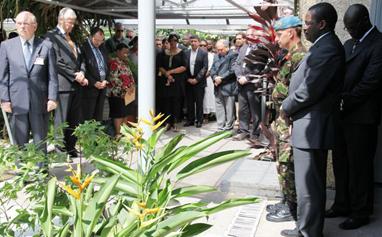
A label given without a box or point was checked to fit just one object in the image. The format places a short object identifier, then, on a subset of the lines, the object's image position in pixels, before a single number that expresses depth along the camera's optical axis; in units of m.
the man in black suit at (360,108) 3.78
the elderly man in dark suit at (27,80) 4.93
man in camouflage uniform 3.70
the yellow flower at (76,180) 1.77
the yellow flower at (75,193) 1.76
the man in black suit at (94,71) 6.52
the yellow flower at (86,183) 1.77
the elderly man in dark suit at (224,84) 8.73
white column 3.36
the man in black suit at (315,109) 3.18
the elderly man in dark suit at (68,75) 6.01
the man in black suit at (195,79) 9.54
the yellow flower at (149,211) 1.78
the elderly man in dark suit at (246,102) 7.74
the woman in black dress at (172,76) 9.33
